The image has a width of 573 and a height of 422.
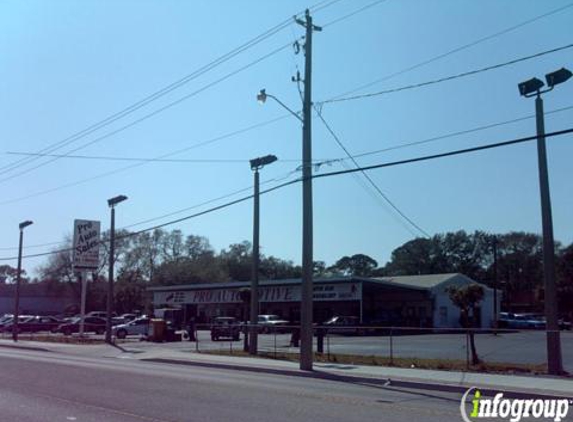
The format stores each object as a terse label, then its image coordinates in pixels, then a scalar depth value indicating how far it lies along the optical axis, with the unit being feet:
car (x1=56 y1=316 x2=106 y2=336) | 191.52
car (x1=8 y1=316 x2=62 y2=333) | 203.41
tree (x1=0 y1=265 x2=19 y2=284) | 548.64
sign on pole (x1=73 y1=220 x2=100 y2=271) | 151.84
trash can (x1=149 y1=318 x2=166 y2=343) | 141.38
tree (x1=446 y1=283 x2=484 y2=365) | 81.92
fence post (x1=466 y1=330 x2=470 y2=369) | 73.92
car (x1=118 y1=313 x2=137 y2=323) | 206.61
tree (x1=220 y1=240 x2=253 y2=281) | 413.26
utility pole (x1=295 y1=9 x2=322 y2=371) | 77.97
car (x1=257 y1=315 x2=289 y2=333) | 193.32
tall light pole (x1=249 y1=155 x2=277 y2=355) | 106.42
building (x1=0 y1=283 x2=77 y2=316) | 362.94
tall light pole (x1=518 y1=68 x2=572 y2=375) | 75.20
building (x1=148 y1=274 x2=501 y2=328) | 212.23
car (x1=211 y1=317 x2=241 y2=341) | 142.10
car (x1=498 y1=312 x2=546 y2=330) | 239.09
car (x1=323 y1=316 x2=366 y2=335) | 190.70
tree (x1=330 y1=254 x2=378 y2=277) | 499.10
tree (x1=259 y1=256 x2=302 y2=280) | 444.14
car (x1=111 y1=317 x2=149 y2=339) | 173.47
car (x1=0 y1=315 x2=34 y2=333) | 203.10
